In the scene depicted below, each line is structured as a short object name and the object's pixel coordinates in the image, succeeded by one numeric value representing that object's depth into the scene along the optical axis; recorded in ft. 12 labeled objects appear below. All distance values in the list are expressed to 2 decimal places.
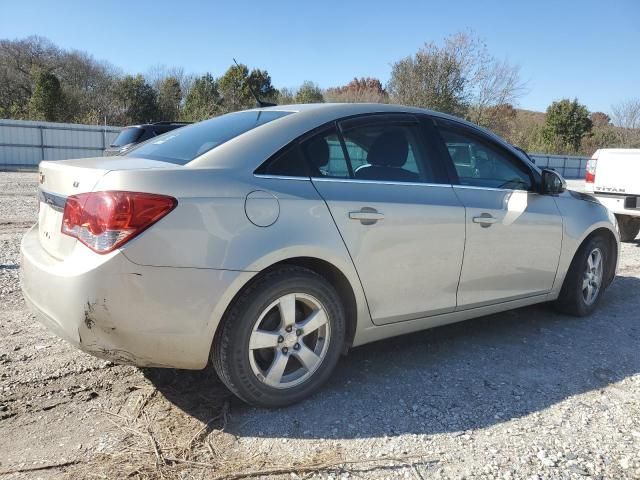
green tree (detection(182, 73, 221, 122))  101.19
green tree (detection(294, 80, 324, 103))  124.11
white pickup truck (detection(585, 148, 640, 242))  25.59
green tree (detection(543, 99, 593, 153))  129.24
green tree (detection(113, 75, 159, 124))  112.98
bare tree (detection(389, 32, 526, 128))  93.40
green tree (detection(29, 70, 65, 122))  98.58
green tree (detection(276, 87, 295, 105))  127.41
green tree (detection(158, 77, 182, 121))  118.48
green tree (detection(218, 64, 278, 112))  109.19
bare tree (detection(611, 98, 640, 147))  129.06
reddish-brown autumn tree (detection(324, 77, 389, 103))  116.37
